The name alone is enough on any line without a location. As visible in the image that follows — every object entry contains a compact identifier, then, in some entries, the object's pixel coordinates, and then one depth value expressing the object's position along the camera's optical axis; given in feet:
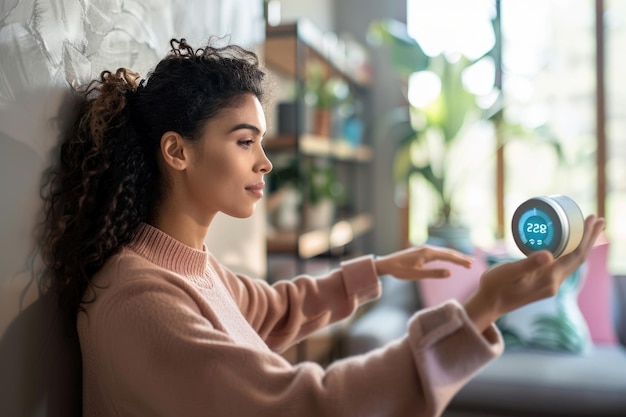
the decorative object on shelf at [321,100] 8.61
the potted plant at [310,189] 8.05
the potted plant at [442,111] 9.02
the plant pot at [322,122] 8.64
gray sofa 6.10
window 10.80
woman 2.01
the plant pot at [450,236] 8.59
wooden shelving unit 7.56
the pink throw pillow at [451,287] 7.54
